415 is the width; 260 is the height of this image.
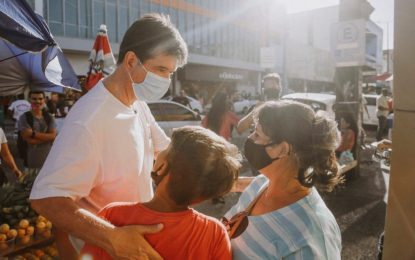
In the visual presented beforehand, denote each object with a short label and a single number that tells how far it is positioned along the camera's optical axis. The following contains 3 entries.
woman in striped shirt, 1.47
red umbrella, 5.39
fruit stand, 2.84
